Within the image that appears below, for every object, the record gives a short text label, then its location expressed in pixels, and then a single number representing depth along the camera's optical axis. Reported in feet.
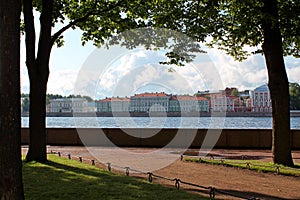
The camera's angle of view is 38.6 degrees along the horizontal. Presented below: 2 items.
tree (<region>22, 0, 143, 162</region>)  48.26
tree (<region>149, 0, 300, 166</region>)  48.26
